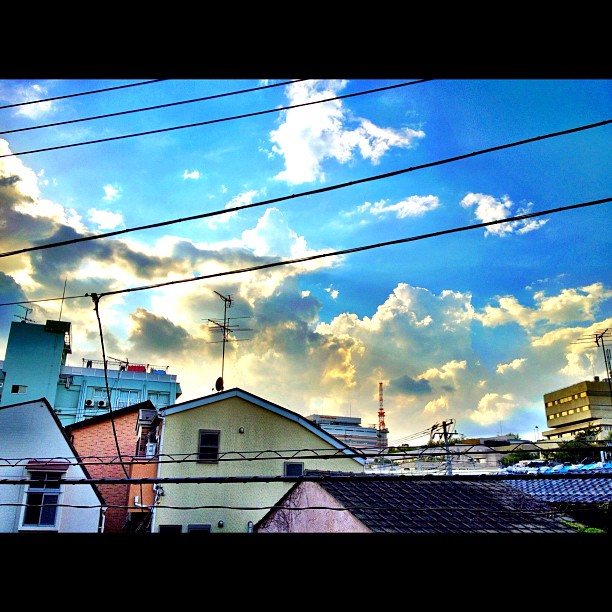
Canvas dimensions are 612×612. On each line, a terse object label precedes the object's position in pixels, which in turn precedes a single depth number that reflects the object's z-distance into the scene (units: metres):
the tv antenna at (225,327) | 17.05
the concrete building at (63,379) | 26.85
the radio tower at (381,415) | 75.64
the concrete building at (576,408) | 75.25
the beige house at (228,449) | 13.98
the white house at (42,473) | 11.73
